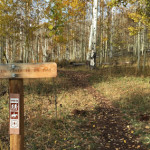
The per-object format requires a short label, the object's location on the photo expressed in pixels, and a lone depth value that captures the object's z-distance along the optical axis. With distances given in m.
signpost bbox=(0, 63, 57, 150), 2.48
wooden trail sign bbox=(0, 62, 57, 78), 2.49
